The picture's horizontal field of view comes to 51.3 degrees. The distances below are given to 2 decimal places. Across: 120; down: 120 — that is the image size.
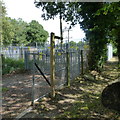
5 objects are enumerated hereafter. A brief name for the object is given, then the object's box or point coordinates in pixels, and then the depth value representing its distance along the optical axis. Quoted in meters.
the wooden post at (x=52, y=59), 4.02
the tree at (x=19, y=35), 33.66
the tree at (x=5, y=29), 14.31
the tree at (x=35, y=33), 36.92
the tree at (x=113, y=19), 3.54
